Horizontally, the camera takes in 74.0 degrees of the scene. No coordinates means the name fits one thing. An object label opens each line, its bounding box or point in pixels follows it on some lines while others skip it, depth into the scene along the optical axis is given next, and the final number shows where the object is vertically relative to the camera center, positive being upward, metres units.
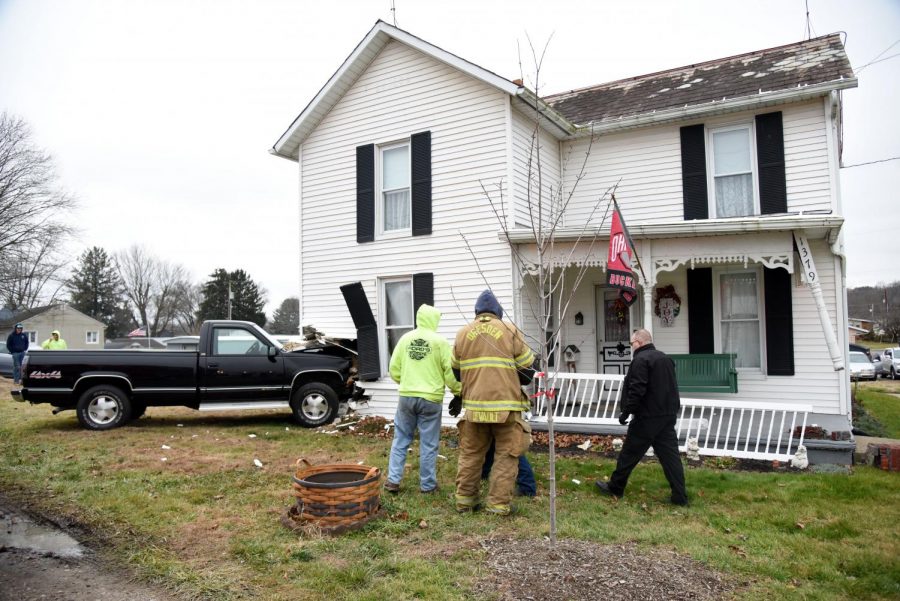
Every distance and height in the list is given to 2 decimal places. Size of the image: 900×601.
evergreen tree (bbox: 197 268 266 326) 58.38 +3.48
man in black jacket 5.95 -0.85
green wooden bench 9.49 -0.69
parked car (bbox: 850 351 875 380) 27.72 -1.77
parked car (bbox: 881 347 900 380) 29.64 -1.69
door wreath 10.56 +0.45
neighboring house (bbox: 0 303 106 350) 51.35 +0.87
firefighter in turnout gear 5.46 -0.67
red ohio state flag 8.22 +0.97
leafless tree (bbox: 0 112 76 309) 31.41 +6.65
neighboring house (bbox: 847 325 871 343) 45.42 -0.31
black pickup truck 10.13 -0.79
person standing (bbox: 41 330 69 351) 15.24 -0.22
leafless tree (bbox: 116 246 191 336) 69.81 +4.38
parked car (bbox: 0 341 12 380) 21.95 -1.12
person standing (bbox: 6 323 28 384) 17.48 -0.33
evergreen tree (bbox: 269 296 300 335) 69.25 +1.82
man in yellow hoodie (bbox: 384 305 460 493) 6.24 -0.66
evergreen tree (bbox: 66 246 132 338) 67.00 +4.79
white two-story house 9.33 +2.44
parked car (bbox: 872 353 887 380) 30.27 -2.00
